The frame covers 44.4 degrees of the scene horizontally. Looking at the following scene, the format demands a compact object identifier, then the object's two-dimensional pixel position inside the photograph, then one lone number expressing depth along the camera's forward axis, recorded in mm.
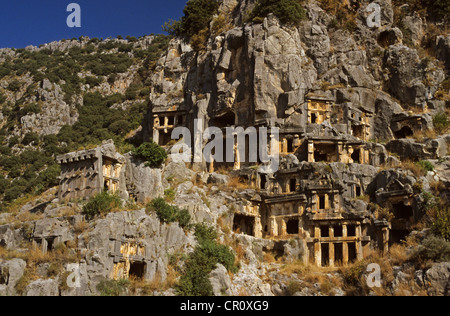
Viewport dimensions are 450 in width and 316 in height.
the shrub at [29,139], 81812
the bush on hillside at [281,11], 55750
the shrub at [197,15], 63438
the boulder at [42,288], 32188
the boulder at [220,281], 35391
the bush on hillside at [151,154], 44656
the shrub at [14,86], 93062
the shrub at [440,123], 51472
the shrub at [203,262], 34750
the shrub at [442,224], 36656
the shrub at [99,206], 37812
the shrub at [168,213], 39281
